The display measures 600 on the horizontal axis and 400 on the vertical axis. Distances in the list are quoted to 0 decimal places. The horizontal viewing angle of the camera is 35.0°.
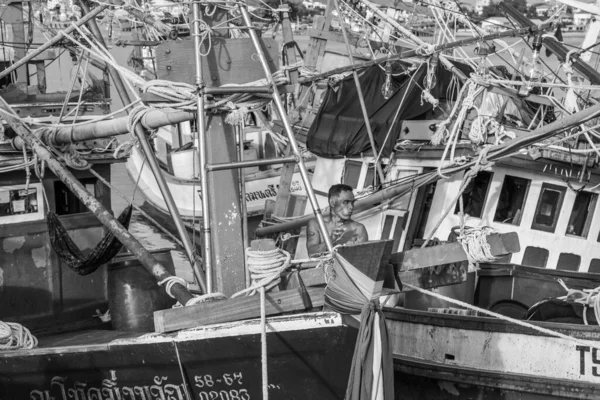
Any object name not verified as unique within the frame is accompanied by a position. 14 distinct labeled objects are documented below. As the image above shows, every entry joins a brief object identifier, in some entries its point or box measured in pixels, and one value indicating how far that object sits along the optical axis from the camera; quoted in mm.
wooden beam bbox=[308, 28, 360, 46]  16938
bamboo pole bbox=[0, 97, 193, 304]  8008
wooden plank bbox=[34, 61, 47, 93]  13006
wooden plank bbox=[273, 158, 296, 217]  14492
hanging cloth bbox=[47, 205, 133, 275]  9148
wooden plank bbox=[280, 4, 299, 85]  15695
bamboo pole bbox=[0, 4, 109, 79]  8734
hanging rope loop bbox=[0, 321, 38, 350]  8242
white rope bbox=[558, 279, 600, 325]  8881
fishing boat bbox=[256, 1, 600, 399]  8703
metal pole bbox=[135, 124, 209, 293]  7984
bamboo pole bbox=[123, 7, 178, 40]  8016
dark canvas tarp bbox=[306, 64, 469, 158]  13695
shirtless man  8750
